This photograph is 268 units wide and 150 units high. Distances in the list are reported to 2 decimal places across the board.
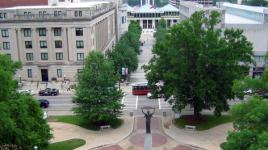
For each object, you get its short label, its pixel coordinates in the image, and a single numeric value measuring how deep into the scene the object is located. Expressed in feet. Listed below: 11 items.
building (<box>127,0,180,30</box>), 618.03
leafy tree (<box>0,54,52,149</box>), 99.91
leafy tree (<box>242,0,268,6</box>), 617.21
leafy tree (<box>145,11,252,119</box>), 152.87
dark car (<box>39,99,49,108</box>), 199.18
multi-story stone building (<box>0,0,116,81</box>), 249.14
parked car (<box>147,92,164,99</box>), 169.52
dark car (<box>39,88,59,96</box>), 226.38
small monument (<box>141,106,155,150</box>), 123.73
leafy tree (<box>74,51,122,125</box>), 159.02
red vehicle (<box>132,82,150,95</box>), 224.33
